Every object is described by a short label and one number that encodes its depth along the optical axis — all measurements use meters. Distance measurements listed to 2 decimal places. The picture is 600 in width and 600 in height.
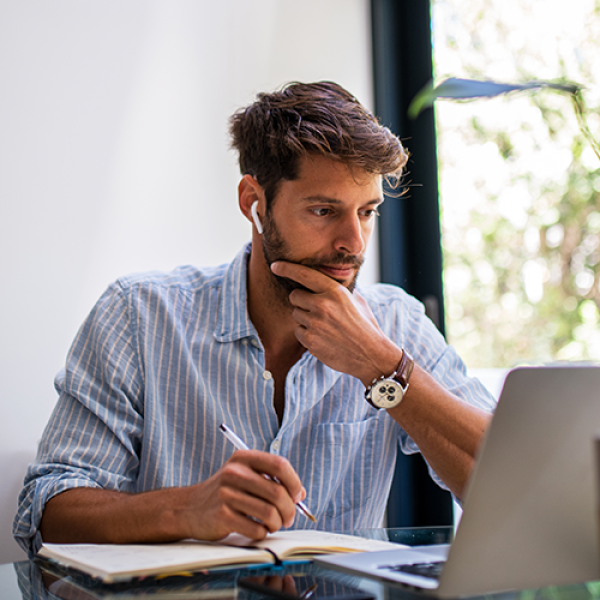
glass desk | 0.66
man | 1.19
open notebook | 0.70
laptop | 0.57
